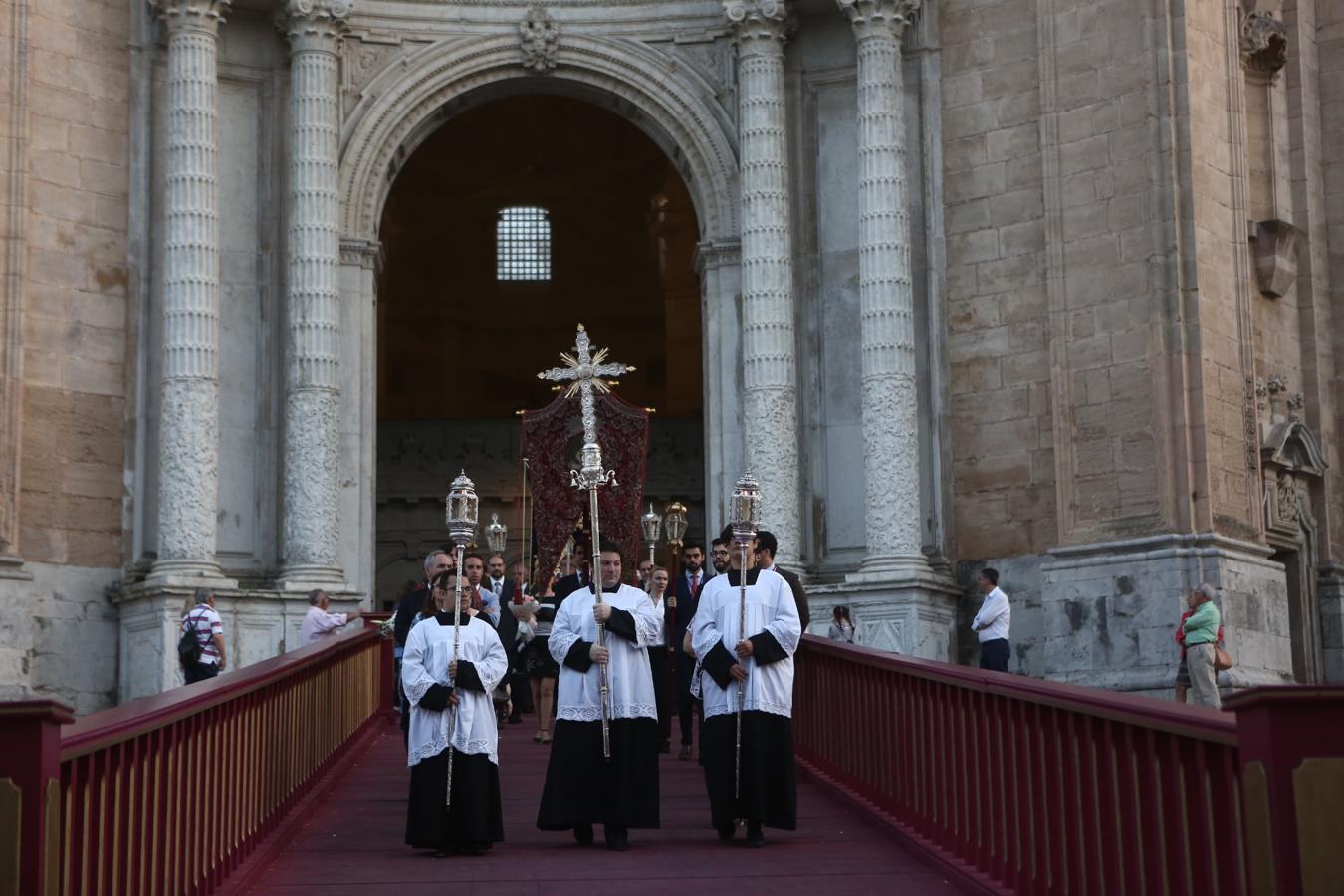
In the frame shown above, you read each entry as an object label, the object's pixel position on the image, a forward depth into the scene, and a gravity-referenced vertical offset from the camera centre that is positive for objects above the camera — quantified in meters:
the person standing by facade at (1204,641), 21.12 +0.22
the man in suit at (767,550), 14.49 +0.84
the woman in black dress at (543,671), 20.12 +0.01
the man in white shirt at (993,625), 21.72 +0.43
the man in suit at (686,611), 19.11 +0.55
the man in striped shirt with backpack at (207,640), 20.80 +0.37
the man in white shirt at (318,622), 22.66 +0.59
